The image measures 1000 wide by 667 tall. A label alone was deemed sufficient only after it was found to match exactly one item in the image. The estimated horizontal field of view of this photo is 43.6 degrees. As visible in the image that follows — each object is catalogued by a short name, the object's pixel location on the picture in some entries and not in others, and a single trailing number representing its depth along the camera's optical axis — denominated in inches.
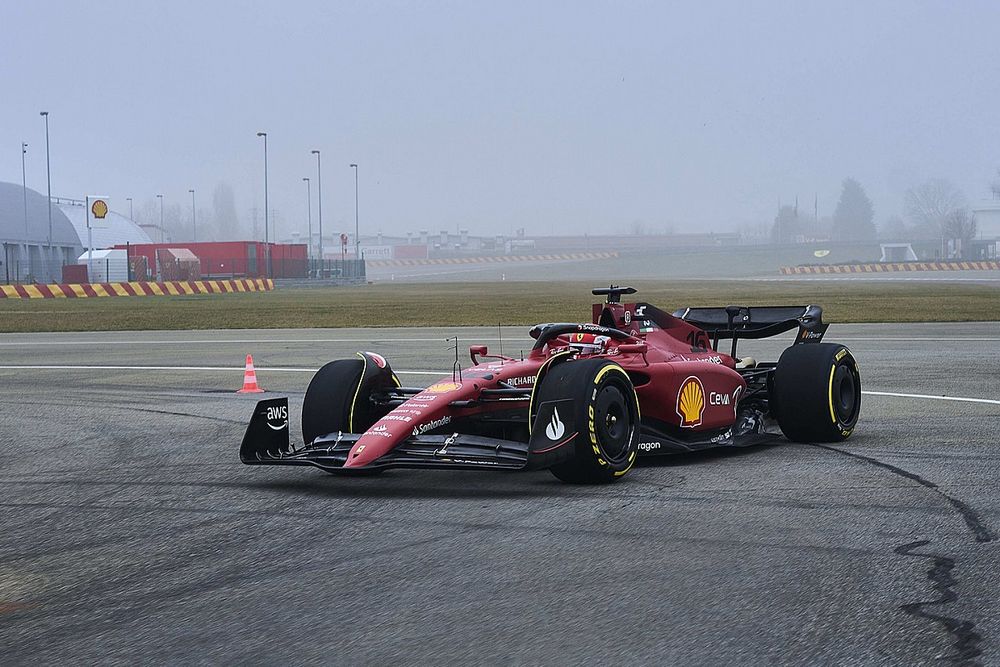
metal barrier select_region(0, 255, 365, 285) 2775.6
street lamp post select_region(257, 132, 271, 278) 2994.6
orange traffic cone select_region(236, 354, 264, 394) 548.7
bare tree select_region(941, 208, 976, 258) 6043.3
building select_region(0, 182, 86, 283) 3097.9
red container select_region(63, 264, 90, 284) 2667.3
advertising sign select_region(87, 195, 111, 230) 2765.7
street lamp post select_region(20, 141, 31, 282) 3250.5
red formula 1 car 298.0
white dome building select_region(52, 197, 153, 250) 4288.9
